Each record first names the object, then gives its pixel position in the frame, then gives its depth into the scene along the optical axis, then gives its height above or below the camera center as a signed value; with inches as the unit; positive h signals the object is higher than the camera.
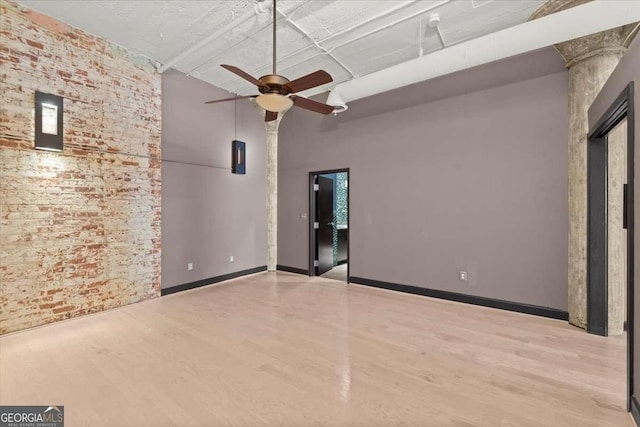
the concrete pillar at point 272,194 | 249.1 +17.1
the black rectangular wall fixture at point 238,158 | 223.3 +45.3
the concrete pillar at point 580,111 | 121.3 +46.6
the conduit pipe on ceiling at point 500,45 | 101.7 +72.0
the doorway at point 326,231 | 237.0 -17.1
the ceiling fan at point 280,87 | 97.0 +45.8
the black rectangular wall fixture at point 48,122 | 131.6 +44.8
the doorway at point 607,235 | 122.0 -10.7
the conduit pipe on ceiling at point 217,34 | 131.6 +94.9
